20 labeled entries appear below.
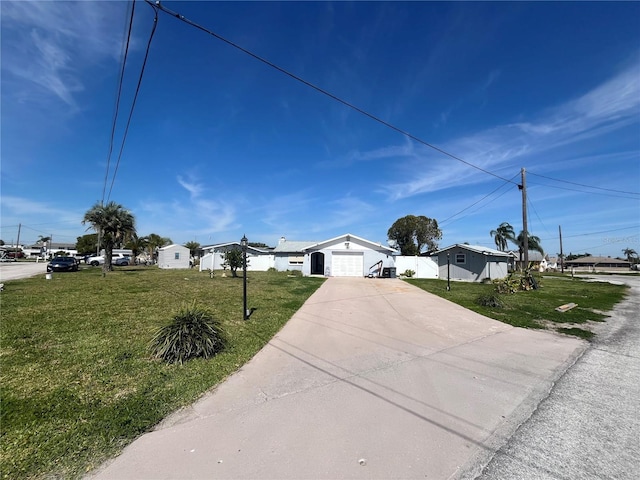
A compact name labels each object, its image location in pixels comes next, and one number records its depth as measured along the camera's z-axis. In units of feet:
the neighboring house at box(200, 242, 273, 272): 103.05
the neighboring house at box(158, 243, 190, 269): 117.39
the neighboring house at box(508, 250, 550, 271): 130.64
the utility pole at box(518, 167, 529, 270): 58.80
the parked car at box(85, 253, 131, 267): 127.96
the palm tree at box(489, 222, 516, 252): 128.93
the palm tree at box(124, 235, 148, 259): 153.55
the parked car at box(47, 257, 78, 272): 80.55
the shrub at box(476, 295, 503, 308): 35.46
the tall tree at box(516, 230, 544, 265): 127.85
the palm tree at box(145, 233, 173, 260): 171.53
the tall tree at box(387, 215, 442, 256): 149.38
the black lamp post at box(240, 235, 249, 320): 26.94
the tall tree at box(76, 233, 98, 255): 195.11
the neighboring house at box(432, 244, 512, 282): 77.54
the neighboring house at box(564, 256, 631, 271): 242.37
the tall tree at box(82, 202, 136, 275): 85.56
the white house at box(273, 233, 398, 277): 83.66
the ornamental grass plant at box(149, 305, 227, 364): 16.85
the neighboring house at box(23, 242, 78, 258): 268.82
